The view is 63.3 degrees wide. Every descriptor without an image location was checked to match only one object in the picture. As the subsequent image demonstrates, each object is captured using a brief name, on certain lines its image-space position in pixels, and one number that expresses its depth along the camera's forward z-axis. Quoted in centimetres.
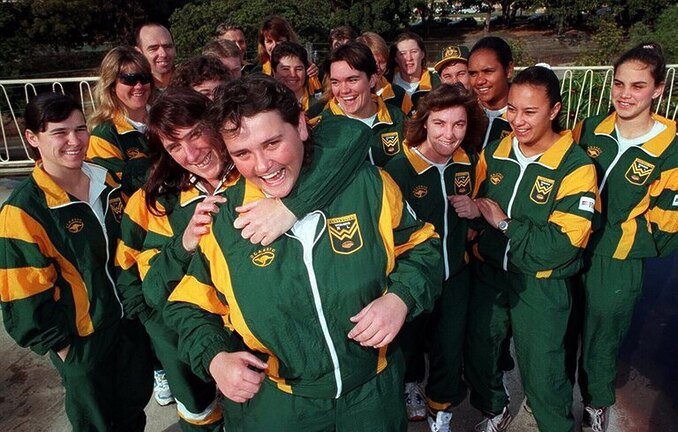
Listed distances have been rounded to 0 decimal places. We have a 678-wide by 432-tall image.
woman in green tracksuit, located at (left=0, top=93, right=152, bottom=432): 243
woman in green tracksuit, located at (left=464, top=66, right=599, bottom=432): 264
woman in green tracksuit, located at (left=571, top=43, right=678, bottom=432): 292
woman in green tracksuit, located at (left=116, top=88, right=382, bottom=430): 229
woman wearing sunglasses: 342
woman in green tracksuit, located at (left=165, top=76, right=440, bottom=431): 177
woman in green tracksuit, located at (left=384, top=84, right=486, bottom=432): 287
